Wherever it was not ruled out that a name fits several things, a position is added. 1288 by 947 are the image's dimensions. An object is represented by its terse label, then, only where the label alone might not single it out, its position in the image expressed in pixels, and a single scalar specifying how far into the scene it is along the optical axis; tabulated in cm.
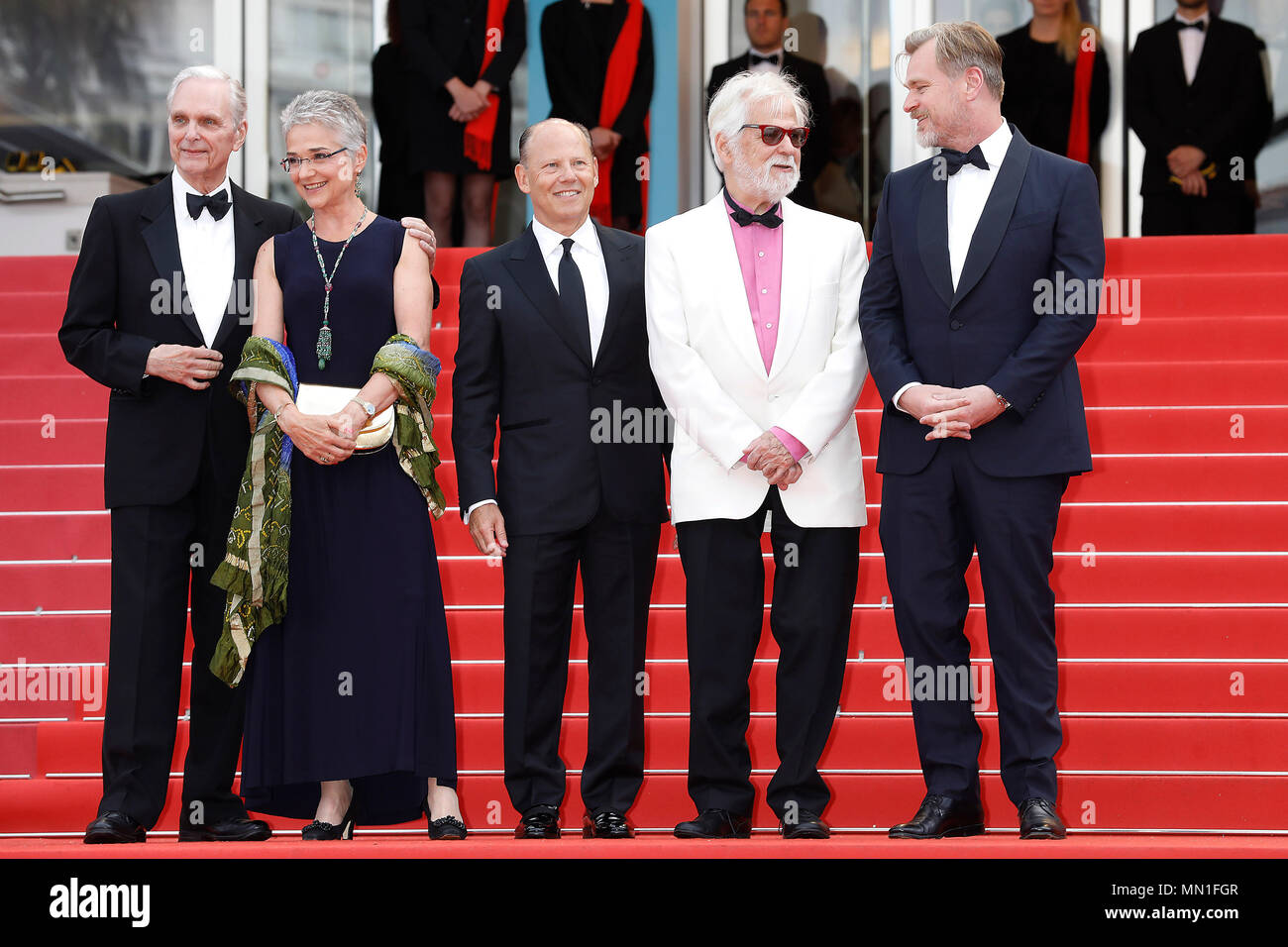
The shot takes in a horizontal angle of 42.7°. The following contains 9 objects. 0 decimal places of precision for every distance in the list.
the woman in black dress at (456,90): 861
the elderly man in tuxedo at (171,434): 430
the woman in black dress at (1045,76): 899
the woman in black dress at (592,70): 853
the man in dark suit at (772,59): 913
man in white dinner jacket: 408
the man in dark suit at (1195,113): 831
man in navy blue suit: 394
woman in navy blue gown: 413
